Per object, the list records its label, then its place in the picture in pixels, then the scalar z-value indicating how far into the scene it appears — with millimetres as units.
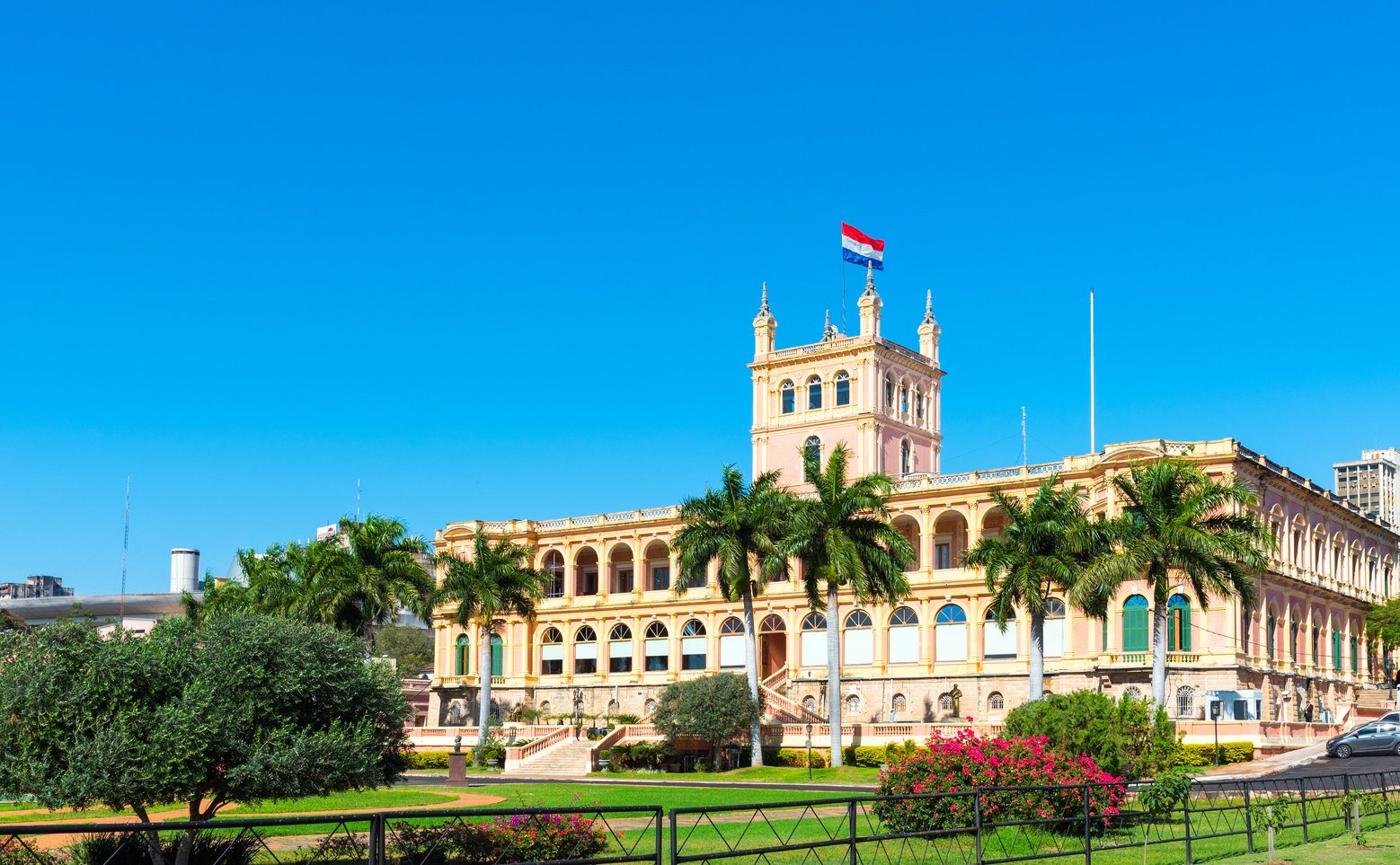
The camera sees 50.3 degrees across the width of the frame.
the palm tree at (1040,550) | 52062
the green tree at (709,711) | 58625
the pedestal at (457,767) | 52750
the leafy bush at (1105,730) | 34750
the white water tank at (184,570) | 168750
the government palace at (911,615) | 66125
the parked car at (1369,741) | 51594
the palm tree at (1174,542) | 49469
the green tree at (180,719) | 22438
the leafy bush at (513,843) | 20891
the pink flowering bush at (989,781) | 25547
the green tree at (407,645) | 123781
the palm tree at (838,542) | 55875
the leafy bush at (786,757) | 59750
